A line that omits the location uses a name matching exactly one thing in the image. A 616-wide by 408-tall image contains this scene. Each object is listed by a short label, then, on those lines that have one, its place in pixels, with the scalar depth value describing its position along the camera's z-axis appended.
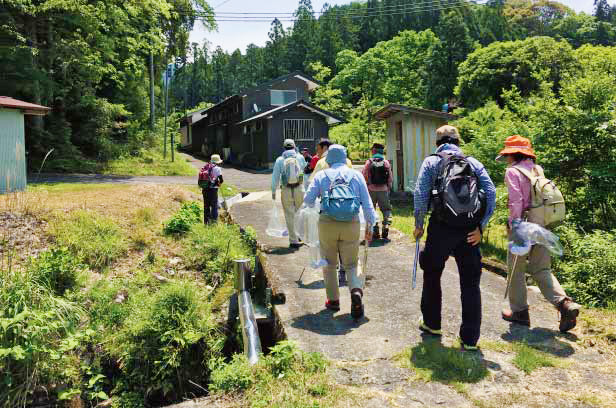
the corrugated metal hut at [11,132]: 12.07
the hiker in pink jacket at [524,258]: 4.63
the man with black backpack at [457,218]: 4.02
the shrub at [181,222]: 10.30
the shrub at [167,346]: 5.27
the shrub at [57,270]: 6.27
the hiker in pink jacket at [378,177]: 8.57
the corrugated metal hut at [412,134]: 13.12
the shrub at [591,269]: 5.67
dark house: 30.59
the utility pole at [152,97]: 29.89
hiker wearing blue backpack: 4.93
